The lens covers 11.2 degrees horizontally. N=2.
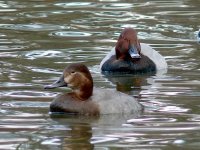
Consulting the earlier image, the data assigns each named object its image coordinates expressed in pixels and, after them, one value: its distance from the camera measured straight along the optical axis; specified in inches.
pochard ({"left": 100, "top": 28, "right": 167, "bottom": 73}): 592.4
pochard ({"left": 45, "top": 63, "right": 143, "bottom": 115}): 442.0
